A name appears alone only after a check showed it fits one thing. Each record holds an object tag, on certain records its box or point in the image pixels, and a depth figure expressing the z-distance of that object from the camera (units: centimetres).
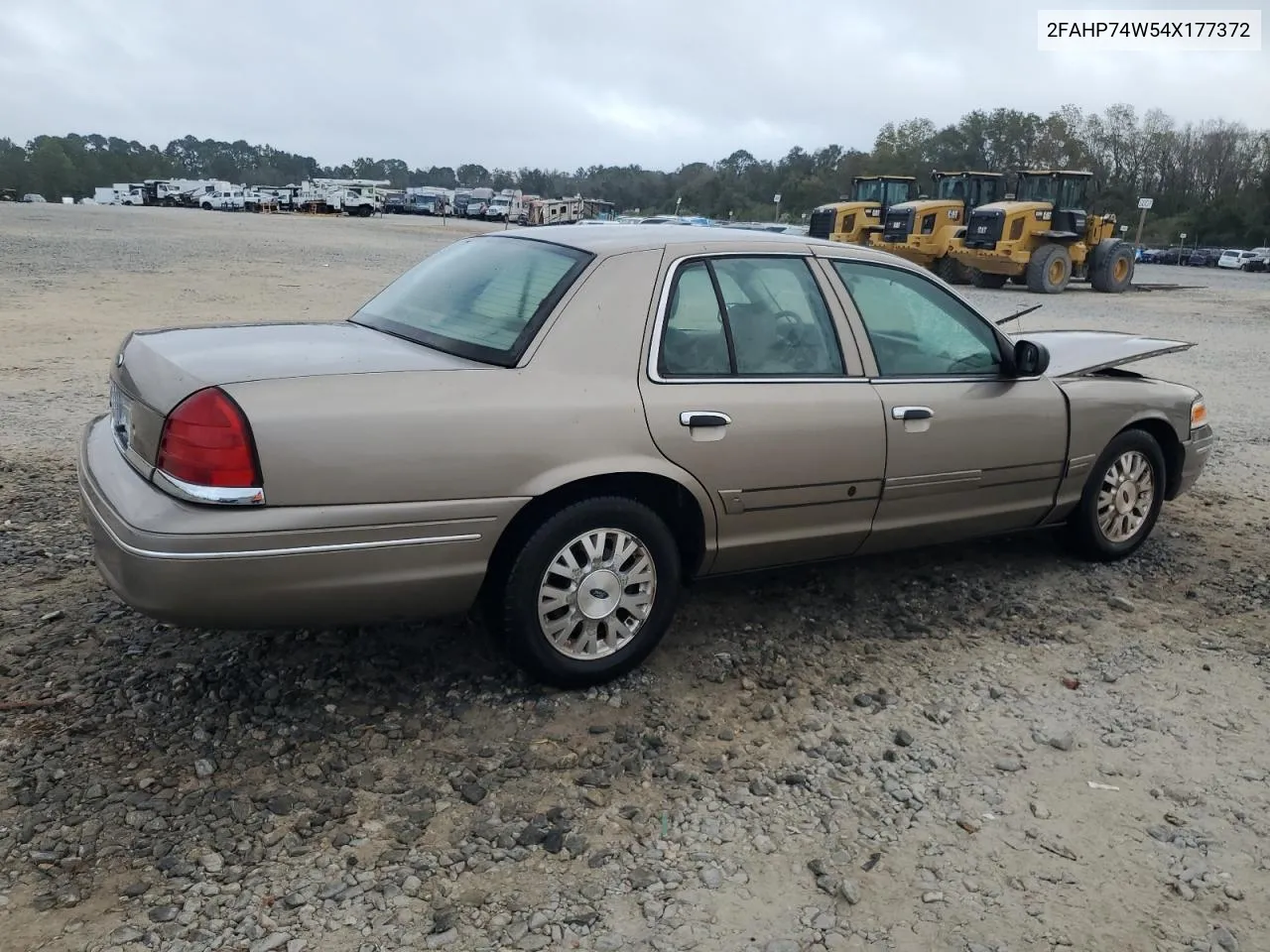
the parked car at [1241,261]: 4738
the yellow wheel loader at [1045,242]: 2309
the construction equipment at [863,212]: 2873
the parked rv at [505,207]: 6962
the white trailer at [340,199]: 7312
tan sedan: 293
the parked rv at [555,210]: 5242
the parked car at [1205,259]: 5144
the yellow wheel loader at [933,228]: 2537
